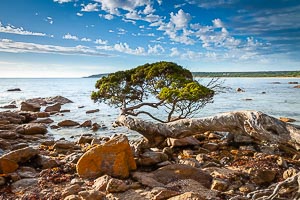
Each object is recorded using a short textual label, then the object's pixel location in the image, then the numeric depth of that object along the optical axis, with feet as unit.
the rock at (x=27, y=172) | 31.05
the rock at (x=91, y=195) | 23.93
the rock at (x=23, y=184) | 27.65
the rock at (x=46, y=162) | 34.58
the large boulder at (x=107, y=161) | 30.60
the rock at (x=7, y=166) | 31.14
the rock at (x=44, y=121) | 95.31
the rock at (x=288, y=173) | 31.12
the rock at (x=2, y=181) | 28.05
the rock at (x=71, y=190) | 25.73
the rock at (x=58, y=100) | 178.73
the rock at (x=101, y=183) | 26.63
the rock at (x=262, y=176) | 30.45
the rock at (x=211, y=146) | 49.53
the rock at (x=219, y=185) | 27.66
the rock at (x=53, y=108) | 127.24
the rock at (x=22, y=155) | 33.40
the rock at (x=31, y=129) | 72.18
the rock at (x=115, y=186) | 25.85
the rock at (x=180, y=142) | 49.44
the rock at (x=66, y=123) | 87.88
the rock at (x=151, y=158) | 33.78
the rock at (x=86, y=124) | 87.15
